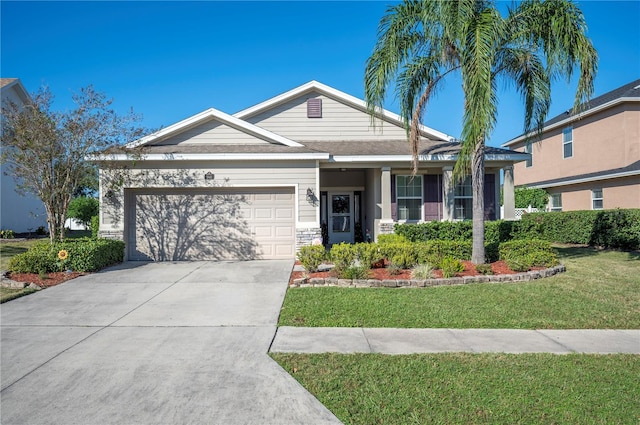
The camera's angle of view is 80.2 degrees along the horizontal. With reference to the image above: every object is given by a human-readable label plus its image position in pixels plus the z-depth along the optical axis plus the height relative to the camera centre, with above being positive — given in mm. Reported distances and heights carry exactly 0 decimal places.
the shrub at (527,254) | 8773 -907
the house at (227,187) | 11266 +977
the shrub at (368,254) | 8891 -849
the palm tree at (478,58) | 7824 +3751
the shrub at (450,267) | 8117 -1070
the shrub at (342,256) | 8602 -866
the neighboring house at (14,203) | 17094 +832
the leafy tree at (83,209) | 20688 +609
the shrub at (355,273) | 8070 -1171
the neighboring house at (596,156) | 16516 +3012
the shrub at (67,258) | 8711 -901
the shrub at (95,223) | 14138 -120
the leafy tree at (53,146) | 9219 +1866
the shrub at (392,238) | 10338 -581
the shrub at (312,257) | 8836 -901
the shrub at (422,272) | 8078 -1172
